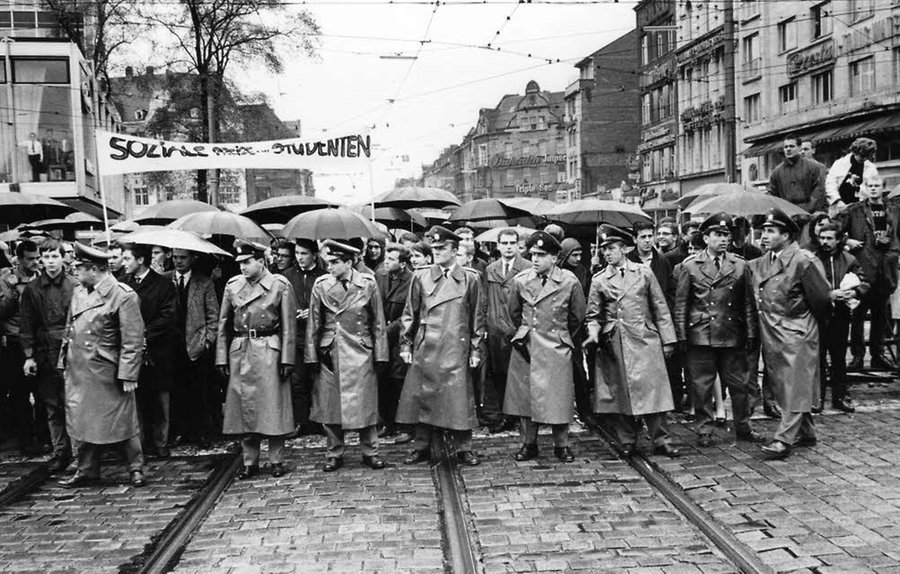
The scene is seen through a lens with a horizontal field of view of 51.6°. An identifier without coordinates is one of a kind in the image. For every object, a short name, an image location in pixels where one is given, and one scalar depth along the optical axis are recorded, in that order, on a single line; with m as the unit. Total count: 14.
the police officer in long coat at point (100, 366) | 8.02
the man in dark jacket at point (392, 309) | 9.91
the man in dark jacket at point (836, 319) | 10.11
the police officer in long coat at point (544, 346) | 8.47
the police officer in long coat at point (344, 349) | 8.45
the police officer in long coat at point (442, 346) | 8.46
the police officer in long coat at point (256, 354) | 8.26
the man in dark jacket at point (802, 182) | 12.52
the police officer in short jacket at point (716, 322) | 8.80
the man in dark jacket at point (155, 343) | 9.10
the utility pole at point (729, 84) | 24.48
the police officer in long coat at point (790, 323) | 8.17
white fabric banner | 10.69
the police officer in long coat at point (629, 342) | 8.51
